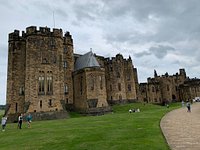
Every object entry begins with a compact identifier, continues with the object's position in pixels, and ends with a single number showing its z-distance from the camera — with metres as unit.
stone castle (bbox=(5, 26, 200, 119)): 34.51
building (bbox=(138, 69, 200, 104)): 69.52
